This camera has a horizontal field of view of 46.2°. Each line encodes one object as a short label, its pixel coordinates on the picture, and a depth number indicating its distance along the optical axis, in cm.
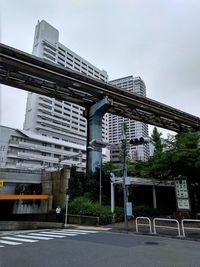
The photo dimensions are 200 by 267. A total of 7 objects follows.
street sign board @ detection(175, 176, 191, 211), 1535
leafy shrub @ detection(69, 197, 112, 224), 1791
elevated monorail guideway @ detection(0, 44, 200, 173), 2181
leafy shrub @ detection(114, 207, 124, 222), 1861
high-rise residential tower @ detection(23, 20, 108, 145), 7738
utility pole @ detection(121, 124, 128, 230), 1421
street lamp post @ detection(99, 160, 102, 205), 2123
